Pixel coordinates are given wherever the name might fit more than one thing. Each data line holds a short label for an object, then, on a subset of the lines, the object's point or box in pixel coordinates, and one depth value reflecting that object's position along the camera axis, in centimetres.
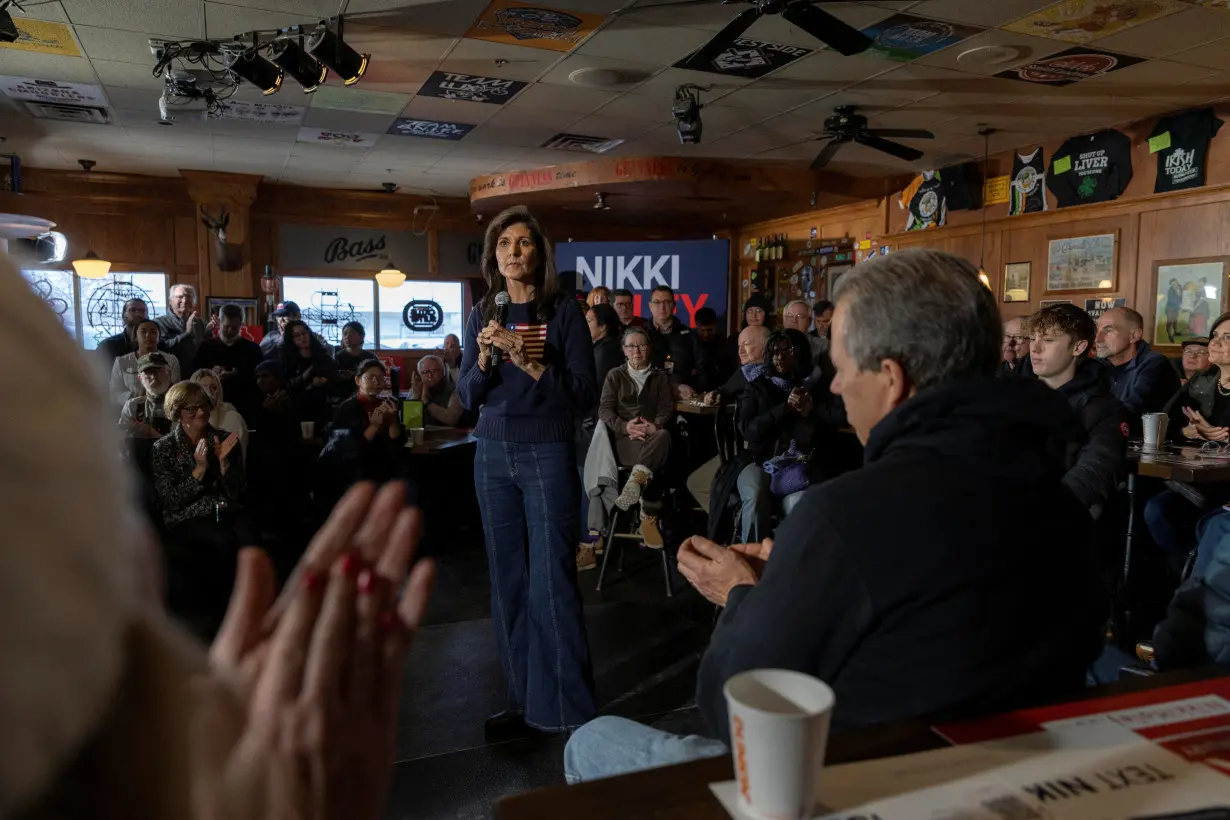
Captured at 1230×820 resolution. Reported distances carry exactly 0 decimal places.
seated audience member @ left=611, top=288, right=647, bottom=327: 634
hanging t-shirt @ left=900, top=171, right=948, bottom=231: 780
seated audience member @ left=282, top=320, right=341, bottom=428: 531
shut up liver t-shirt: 625
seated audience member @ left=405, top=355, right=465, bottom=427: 517
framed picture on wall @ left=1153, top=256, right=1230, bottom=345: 575
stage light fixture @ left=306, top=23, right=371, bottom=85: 404
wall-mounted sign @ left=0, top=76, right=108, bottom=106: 560
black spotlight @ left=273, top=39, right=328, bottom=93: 425
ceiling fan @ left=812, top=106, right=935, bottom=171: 567
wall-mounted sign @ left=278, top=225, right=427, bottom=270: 981
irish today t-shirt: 567
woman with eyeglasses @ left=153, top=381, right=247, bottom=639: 329
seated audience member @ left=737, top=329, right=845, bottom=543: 372
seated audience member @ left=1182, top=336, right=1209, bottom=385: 479
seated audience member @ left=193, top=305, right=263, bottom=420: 523
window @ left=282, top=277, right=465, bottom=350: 1005
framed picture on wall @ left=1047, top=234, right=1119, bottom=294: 643
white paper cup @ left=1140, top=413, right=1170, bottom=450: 362
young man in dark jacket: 291
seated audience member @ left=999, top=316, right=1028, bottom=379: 517
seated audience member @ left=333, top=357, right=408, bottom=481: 457
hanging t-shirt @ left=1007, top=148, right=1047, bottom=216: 689
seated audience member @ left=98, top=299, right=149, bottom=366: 530
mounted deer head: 912
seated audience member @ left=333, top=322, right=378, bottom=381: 614
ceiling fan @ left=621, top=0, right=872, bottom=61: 349
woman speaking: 233
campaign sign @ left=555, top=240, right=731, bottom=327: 819
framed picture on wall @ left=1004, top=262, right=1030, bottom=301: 709
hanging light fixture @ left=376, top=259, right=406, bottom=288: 929
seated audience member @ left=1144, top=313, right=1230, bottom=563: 364
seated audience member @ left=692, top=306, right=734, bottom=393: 671
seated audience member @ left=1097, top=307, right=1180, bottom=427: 458
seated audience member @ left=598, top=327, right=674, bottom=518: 420
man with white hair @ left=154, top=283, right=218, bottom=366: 573
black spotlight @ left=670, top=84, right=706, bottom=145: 531
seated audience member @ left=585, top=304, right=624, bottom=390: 499
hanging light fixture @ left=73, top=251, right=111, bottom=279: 838
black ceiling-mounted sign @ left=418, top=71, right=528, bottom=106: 536
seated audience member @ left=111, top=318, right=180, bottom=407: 489
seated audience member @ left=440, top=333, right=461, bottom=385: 777
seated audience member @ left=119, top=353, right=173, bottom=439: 391
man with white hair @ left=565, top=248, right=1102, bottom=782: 92
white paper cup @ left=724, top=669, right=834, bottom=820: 65
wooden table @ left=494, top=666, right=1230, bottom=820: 70
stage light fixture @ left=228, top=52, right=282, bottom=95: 425
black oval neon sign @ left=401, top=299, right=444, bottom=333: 1058
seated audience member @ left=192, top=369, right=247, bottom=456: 388
